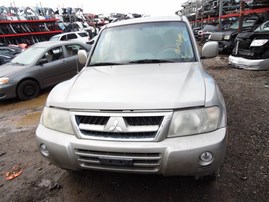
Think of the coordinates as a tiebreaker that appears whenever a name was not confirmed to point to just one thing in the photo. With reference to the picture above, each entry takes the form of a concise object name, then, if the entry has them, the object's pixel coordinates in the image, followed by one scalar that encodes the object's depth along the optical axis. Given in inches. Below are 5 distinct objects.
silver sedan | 249.6
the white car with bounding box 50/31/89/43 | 595.5
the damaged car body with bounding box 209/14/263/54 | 420.8
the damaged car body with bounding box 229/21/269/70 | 272.4
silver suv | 72.8
